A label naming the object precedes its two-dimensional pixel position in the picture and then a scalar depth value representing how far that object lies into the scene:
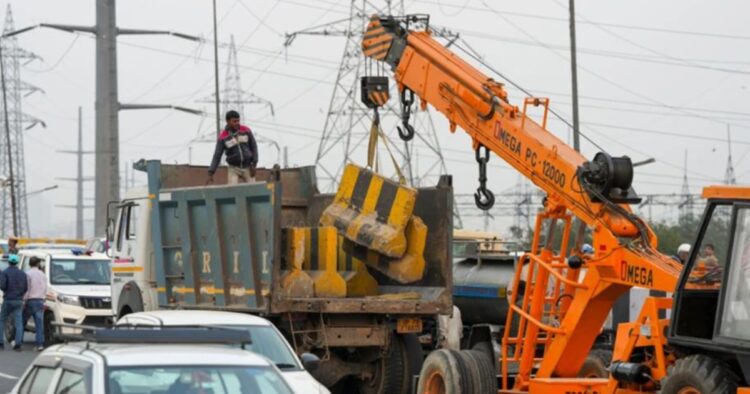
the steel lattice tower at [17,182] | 78.19
